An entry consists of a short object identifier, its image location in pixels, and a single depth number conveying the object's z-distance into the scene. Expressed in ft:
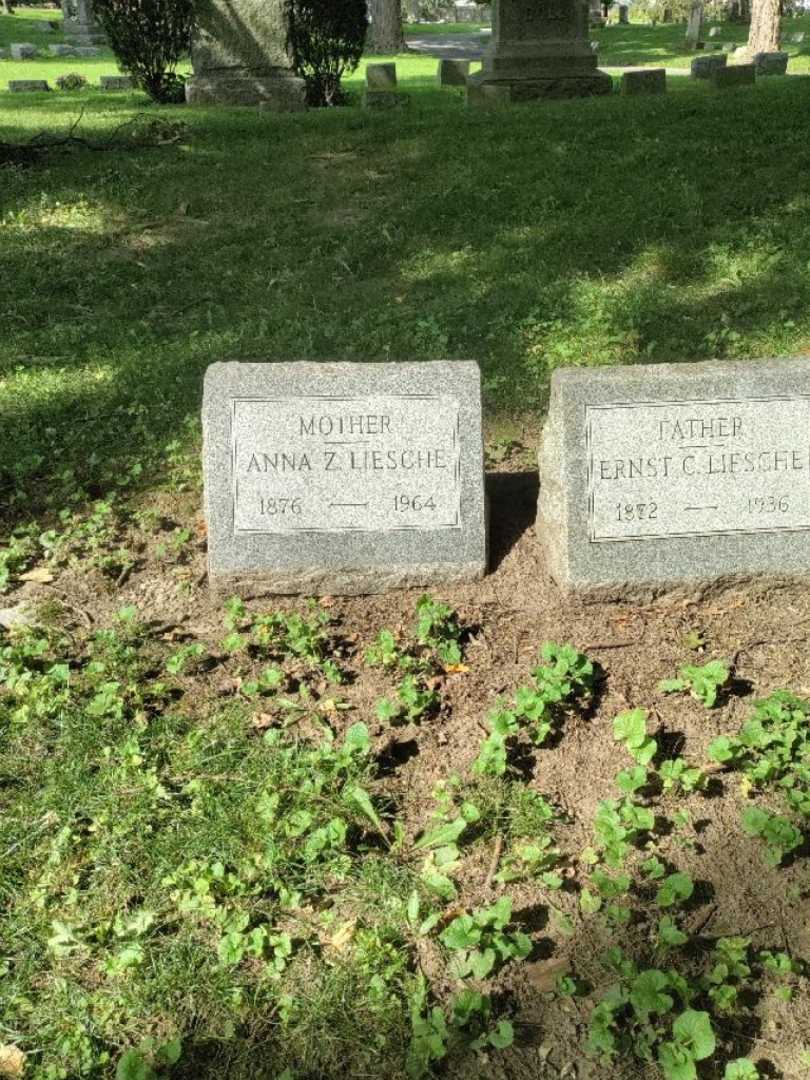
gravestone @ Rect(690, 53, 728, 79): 48.04
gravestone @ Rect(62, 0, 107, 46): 97.30
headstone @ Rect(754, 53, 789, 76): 56.18
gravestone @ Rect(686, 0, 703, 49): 89.70
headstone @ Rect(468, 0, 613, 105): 39.50
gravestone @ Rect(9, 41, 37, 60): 86.28
